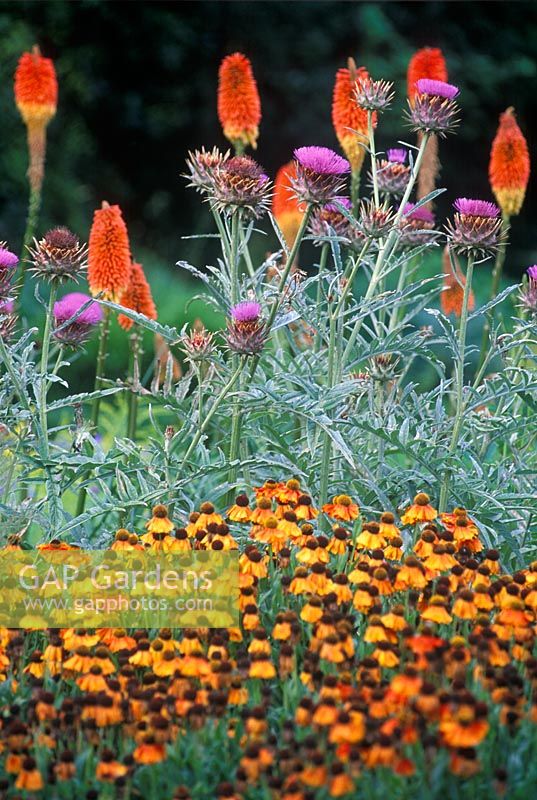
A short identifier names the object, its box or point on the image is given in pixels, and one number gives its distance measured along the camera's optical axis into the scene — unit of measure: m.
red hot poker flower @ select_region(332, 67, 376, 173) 8.48
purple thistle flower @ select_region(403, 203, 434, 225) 7.88
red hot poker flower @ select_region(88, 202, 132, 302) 7.96
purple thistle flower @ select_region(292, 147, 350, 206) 6.25
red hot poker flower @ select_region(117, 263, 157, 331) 8.45
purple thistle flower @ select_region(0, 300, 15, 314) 6.70
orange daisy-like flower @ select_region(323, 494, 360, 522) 6.07
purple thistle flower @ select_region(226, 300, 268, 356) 6.08
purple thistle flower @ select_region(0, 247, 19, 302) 6.32
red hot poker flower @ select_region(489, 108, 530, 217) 9.30
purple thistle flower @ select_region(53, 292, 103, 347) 6.84
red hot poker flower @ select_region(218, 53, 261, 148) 8.87
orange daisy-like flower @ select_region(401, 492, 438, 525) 5.97
